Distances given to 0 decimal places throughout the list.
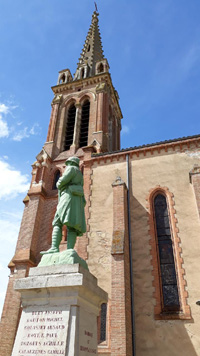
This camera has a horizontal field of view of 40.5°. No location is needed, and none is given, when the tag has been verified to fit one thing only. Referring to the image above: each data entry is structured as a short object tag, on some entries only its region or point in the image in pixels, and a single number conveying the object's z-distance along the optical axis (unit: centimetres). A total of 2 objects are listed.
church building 950
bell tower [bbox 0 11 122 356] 1309
